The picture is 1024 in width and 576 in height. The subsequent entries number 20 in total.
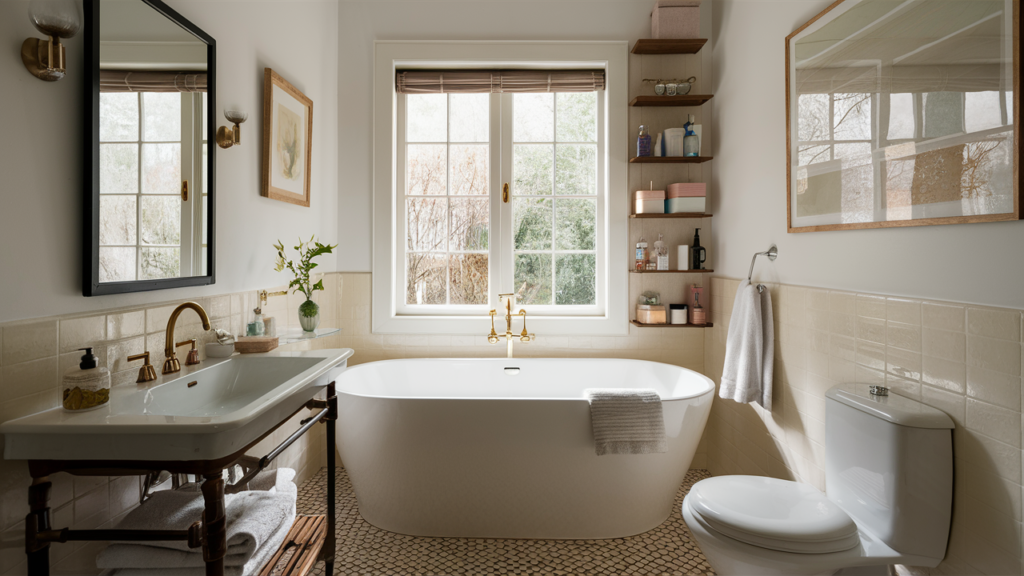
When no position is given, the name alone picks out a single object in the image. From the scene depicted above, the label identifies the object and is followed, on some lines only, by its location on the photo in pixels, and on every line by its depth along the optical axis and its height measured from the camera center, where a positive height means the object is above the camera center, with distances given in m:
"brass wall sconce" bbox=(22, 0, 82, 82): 1.08 +0.57
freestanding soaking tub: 1.98 -0.76
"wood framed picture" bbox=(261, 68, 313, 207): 2.18 +0.71
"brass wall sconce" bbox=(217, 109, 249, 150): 1.82 +0.58
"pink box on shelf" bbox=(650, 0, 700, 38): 2.77 +1.52
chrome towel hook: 2.23 +0.16
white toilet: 1.35 -0.67
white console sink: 1.03 -0.31
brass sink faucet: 1.42 -0.17
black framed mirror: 1.29 +0.41
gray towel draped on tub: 1.97 -0.55
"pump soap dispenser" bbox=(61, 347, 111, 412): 1.11 -0.23
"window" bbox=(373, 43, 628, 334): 3.03 +0.52
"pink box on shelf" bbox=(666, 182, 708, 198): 2.78 +0.56
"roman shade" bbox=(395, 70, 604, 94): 2.96 +1.25
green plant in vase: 2.23 +0.02
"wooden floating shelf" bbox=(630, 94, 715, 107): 2.77 +1.07
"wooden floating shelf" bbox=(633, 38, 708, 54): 2.74 +1.38
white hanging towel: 2.18 -0.28
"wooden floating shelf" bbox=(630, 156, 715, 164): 2.79 +0.74
